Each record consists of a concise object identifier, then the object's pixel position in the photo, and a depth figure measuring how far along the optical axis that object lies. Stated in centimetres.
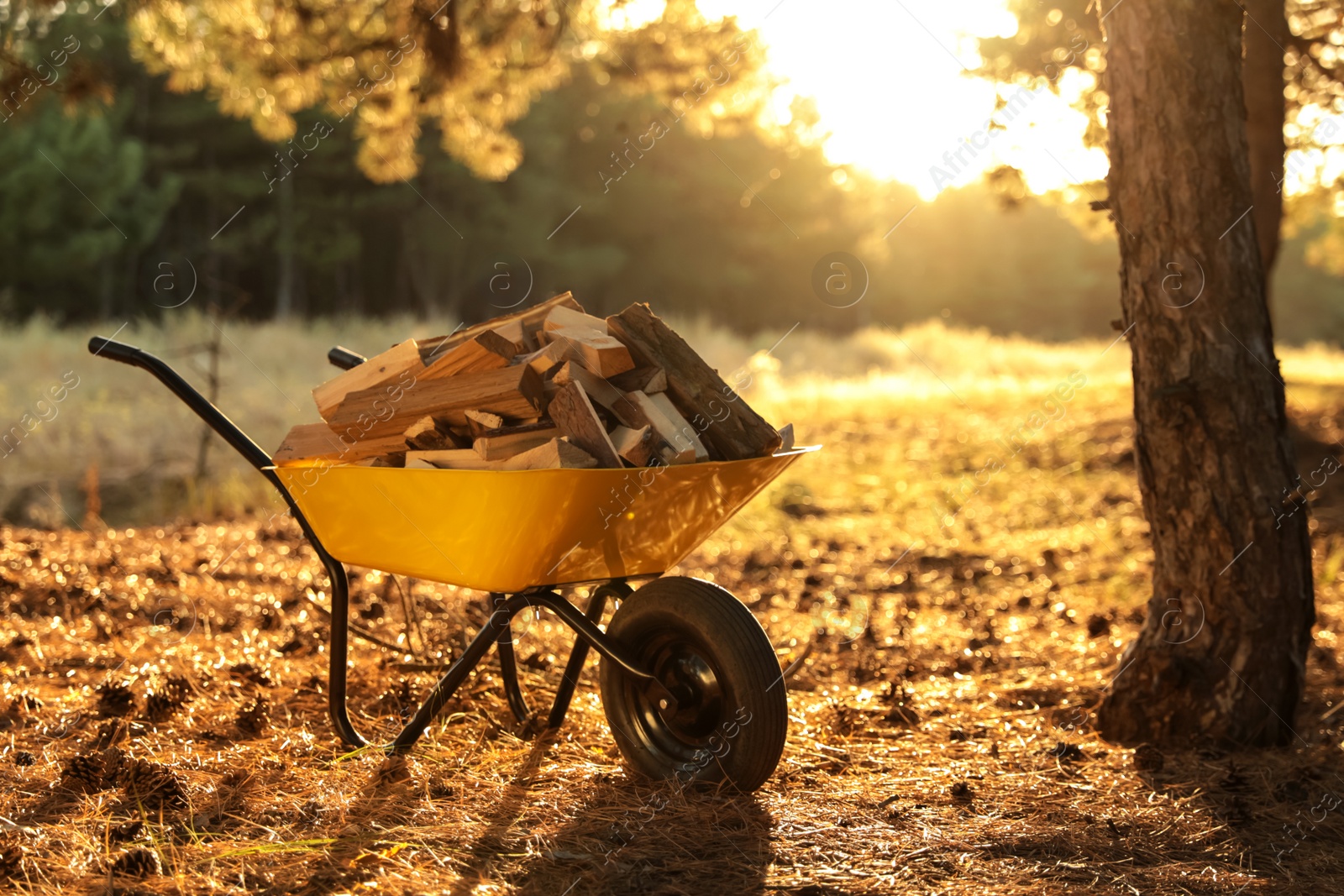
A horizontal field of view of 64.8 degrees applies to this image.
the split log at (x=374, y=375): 249
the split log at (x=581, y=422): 222
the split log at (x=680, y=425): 232
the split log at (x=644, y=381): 242
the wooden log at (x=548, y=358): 236
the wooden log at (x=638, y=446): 224
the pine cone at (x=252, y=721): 280
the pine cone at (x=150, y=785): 228
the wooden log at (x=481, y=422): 233
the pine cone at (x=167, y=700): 288
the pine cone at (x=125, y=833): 206
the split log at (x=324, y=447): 253
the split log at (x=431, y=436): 243
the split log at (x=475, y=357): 238
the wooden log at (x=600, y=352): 238
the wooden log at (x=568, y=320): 254
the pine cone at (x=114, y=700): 292
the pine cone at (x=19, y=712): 283
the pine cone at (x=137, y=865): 193
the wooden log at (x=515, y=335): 246
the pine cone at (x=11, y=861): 191
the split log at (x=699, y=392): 240
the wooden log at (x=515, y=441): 230
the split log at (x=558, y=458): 217
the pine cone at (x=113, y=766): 239
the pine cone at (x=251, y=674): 319
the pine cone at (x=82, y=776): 238
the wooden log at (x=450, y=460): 232
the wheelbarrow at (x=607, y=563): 219
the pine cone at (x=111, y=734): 271
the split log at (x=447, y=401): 230
